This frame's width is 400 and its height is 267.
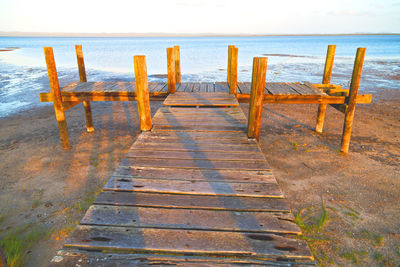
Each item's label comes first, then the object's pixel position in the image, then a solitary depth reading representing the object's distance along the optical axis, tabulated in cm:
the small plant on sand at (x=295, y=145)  737
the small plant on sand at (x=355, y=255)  353
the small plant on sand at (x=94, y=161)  648
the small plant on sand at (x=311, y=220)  416
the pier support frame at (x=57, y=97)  639
